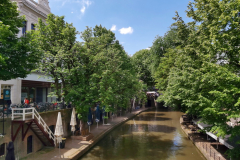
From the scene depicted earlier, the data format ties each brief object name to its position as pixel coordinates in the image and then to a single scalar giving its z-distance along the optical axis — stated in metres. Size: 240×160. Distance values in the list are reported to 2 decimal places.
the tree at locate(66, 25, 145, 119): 16.78
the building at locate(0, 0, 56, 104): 20.00
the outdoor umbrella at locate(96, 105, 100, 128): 25.44
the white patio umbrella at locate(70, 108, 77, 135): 17.33
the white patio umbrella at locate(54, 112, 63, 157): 13.99
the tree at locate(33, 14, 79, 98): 17.02
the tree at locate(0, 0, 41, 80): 10.48
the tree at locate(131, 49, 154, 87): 51.38
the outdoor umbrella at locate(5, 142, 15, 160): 9.93
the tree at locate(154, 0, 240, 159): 10.21
